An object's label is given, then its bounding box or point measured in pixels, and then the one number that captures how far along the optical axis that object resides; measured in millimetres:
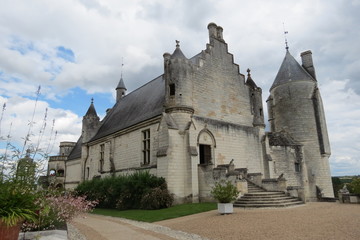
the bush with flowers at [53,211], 5645
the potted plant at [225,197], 10484
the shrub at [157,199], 13578
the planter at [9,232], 4355
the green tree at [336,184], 34531
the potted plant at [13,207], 4383
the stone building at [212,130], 15227
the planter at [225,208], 10461
